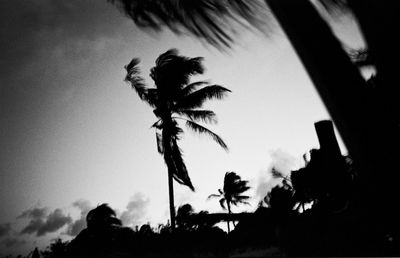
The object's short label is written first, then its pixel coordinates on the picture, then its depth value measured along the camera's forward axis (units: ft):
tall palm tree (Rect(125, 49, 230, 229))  40.32
